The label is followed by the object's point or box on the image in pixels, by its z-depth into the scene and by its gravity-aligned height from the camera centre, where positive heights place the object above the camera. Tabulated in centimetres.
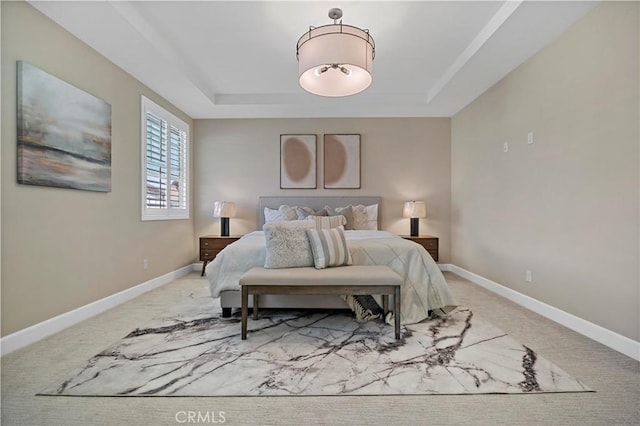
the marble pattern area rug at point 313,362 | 171 -94
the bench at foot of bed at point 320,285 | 227 -52
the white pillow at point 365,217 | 474 -6
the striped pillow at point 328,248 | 258 -29
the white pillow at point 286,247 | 259 -28
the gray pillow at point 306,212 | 463 +2
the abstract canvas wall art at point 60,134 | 225 +65
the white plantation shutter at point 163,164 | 382 +67
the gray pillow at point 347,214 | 471 -1
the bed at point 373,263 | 272 -56
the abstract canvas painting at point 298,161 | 514 +85
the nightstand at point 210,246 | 461 -47
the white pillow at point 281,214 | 468 -1
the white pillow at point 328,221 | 407 -10
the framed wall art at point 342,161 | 514 +85
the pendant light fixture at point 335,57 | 229 +120
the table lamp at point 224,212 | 480 +2
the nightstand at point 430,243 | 462 -46
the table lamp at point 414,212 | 477 +1
